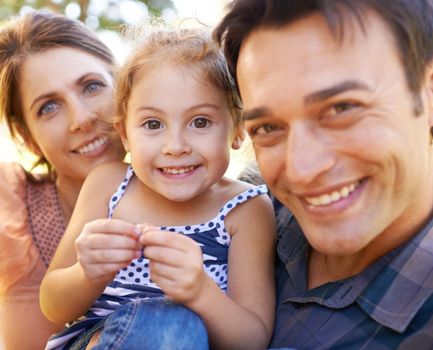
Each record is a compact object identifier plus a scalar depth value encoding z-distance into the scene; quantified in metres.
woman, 0.63
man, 0.36
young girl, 0.47
